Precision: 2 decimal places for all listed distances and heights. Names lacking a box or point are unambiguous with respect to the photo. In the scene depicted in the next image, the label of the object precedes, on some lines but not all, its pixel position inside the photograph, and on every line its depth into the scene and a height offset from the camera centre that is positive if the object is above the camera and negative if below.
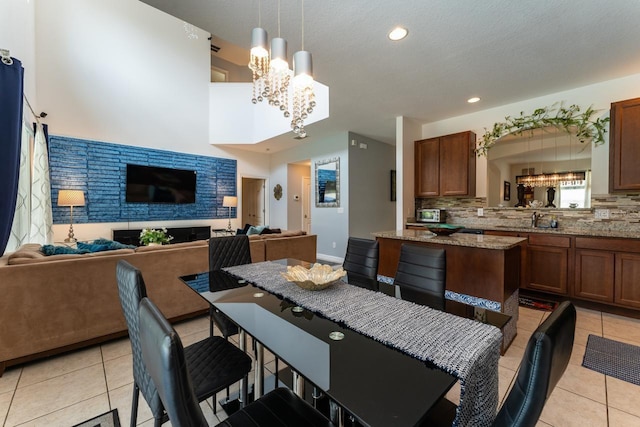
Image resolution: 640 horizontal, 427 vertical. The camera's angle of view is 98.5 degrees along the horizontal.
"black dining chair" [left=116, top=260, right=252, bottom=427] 1.10 -0.75
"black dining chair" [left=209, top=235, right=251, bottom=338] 2.40 -0.38
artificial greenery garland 3.42 +1.16
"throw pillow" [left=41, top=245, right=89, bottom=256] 2.43 -0.37
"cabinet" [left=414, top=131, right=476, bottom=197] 4.21 +0.70
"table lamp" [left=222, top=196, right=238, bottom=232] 6.45 +0.19
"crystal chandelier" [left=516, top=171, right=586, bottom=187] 3.59 +0.42
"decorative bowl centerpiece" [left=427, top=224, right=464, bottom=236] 2.92 -0.22
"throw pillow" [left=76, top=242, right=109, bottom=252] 2.63 -0.37
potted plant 4.47 -0.46
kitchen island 2.34 -0.55
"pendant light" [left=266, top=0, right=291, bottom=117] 1.85 +0.99
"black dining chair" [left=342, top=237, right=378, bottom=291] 2.19 -0.41
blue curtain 2.32 +0.61
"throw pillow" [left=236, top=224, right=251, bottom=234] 5.50 -0.44
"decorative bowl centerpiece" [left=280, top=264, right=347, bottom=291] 1.56 -0.40
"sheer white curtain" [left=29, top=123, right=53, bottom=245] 3.95 +0.24
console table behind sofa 5.37 -0.53
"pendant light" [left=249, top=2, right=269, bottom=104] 1.87 +1.10
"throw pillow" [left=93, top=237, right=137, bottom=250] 2.70 -0.35
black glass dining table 0.71 -0.50
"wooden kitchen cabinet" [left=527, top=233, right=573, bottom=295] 3.15 -0.63
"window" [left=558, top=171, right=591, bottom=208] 3.51 +0.20
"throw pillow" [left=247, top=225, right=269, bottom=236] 4.64 -0.36
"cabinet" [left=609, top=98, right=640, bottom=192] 2.97 +0.70
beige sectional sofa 2.00 -0.70
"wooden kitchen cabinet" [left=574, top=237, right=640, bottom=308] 2.78 -0.64
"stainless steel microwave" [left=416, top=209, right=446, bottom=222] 4.55 -0.10
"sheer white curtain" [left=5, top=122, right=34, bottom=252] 3.20 +0.09
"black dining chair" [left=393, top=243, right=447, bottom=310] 1.71 -0.44
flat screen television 5.65 +0.53
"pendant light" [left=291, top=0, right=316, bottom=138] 1.90 +0.91
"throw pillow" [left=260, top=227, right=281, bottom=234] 4.21 -0.34
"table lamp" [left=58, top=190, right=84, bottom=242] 4.43 +0.19
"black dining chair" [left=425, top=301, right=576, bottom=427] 0.61 -0.38
